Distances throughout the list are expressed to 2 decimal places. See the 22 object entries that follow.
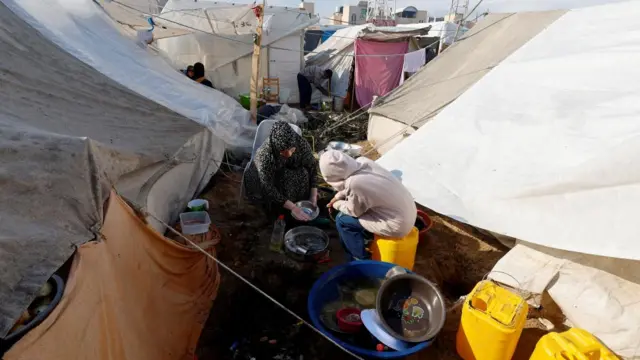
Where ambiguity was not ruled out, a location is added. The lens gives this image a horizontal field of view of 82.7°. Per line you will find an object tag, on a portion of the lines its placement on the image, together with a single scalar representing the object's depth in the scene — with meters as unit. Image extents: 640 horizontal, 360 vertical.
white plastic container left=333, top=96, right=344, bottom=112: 10.11
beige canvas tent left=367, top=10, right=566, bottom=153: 5.04
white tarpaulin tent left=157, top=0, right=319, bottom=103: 8.95
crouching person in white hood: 2.92
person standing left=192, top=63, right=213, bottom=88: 7.38
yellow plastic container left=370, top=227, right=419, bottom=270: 3.01
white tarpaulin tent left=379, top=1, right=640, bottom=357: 2.38
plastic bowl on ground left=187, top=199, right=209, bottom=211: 3.46
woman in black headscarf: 3.62
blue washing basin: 2.52
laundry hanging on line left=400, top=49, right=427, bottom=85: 8.84
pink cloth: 9.54
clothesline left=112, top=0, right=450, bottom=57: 7.20
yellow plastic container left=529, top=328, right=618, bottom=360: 2.01
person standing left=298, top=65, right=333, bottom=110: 10.30
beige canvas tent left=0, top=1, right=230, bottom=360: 1.46
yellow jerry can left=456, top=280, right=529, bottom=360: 2.22
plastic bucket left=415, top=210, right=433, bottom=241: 3.81
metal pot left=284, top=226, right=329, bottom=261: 3.27
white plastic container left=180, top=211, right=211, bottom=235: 3.19
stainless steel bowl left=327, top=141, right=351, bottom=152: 6.18
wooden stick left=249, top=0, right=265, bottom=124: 6.11
